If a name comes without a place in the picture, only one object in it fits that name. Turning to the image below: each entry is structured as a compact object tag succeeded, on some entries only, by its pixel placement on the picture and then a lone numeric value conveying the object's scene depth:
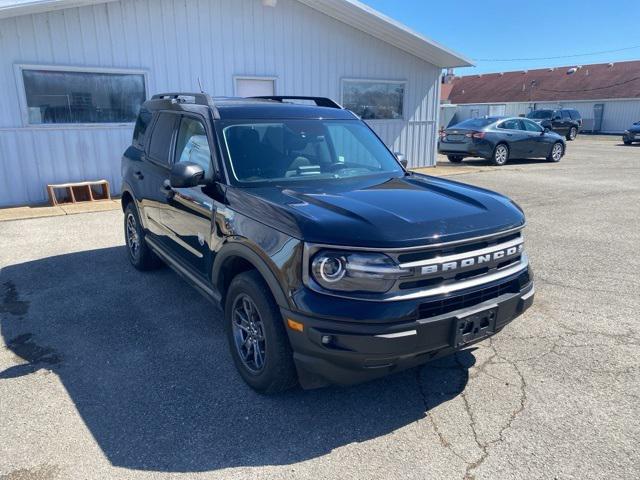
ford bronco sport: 2.65
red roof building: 39.44
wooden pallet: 9.70
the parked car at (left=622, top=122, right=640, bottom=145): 27.08
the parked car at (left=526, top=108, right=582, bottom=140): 30.62
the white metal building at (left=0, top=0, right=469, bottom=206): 9.19
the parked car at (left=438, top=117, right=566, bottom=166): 16.28
